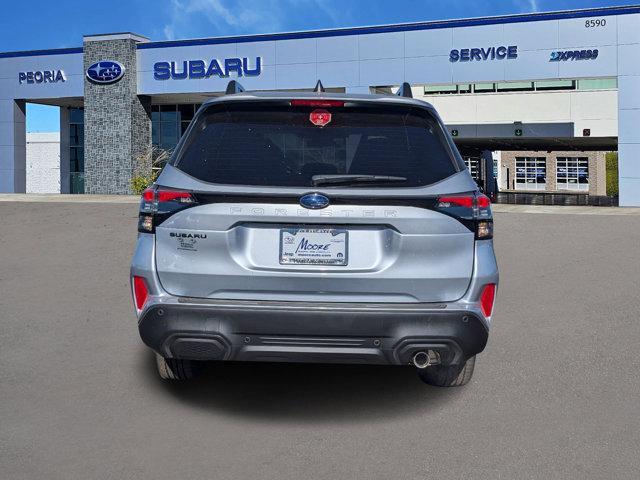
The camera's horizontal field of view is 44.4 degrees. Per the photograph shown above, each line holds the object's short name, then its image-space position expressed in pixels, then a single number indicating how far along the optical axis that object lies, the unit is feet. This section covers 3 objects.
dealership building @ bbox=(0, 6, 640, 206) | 89.35
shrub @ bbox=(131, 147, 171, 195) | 105.48
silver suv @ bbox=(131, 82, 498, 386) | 13.83
